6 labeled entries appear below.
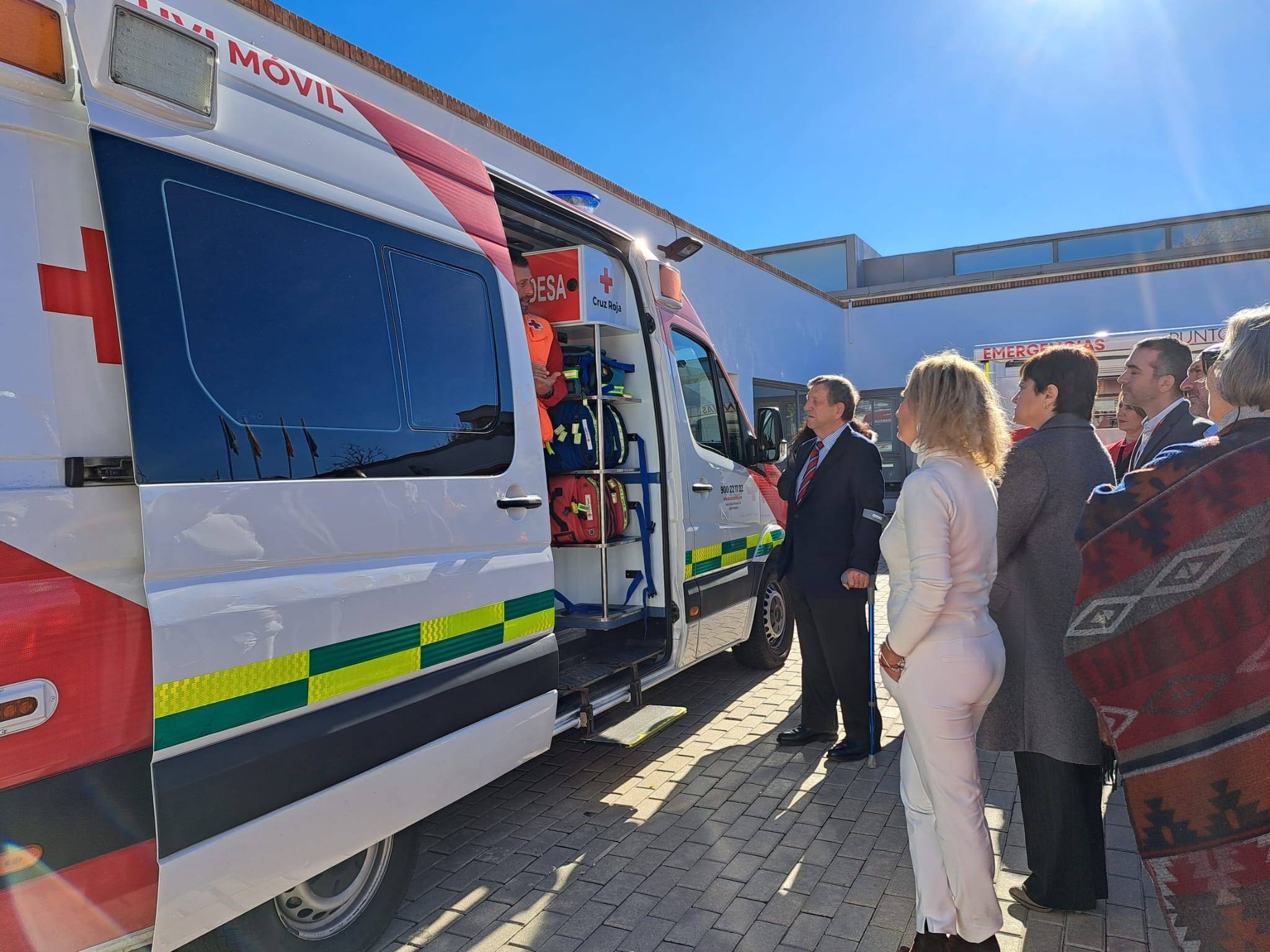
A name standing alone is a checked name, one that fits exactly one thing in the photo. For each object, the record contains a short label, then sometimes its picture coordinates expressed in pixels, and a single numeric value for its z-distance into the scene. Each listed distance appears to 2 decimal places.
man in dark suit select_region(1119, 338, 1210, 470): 3.61
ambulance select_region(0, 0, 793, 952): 1.63
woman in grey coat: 2.57
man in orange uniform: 3.85
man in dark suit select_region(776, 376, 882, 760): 3.87
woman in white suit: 2.25
